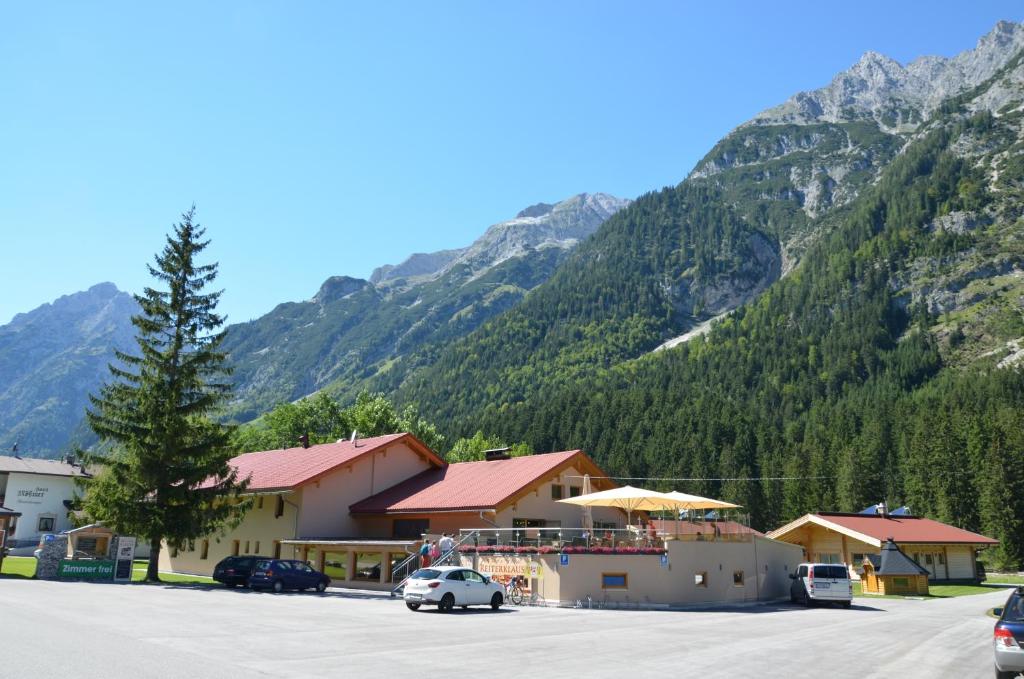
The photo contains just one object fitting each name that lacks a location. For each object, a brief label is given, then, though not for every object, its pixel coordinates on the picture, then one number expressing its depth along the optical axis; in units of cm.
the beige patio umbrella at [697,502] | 3062
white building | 6438
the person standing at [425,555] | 3020
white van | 3073
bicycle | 2751
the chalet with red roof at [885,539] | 4800
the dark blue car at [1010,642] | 1091
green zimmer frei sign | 3347
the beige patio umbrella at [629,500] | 3047
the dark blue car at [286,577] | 2989
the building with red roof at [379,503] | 3397
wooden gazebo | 4316
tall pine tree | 3234
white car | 2281
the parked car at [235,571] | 3150
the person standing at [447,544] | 3047
